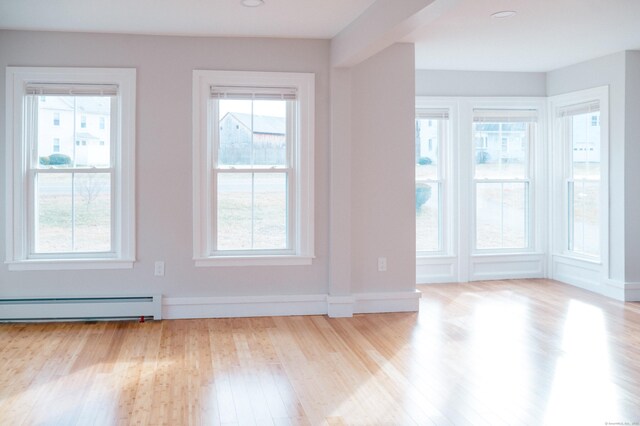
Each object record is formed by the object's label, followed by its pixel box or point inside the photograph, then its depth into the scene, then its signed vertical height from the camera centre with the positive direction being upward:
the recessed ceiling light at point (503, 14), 4.55 +1.46
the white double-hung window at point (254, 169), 5.27 +0.36
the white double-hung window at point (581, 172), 6.36 +0.42
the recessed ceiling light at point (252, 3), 4.21 +1.42
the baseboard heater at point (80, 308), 5.02 -0.78
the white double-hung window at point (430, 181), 7.02 +0.34
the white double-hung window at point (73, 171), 5.06 +0.33
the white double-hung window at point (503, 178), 7.18 +0.38
